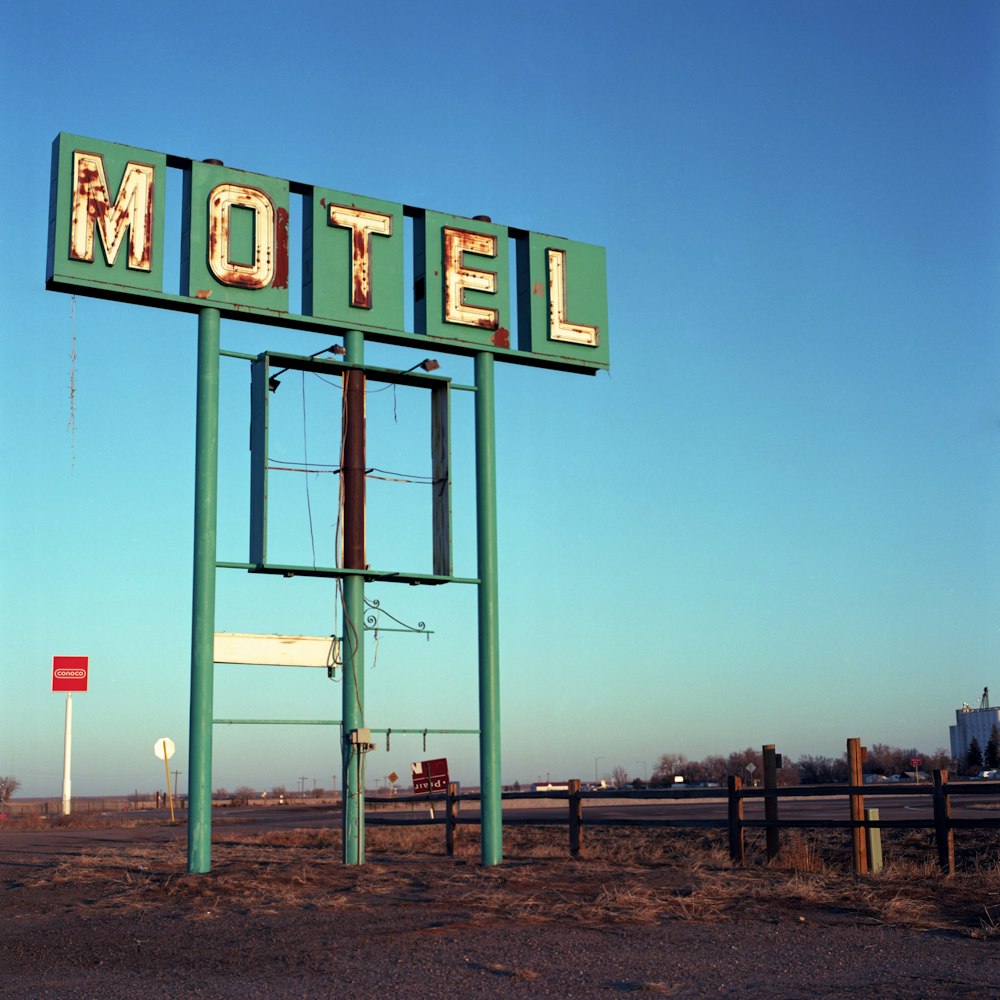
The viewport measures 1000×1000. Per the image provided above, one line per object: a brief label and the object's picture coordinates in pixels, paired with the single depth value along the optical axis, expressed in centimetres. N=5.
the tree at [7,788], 6212
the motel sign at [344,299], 1375
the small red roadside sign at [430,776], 1939
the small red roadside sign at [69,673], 4334
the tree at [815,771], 8570
